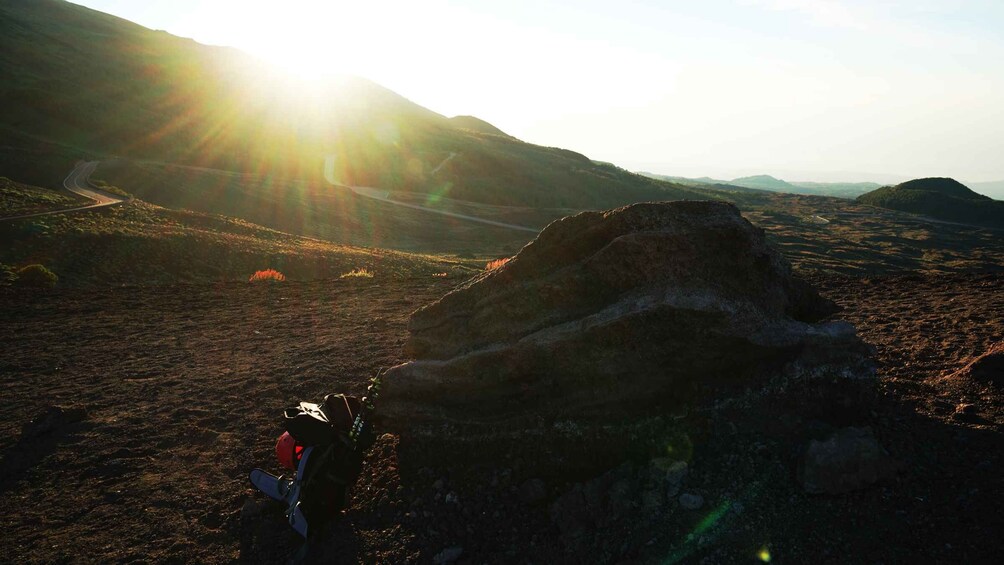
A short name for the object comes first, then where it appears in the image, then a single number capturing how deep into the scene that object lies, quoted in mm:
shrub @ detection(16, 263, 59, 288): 21547
